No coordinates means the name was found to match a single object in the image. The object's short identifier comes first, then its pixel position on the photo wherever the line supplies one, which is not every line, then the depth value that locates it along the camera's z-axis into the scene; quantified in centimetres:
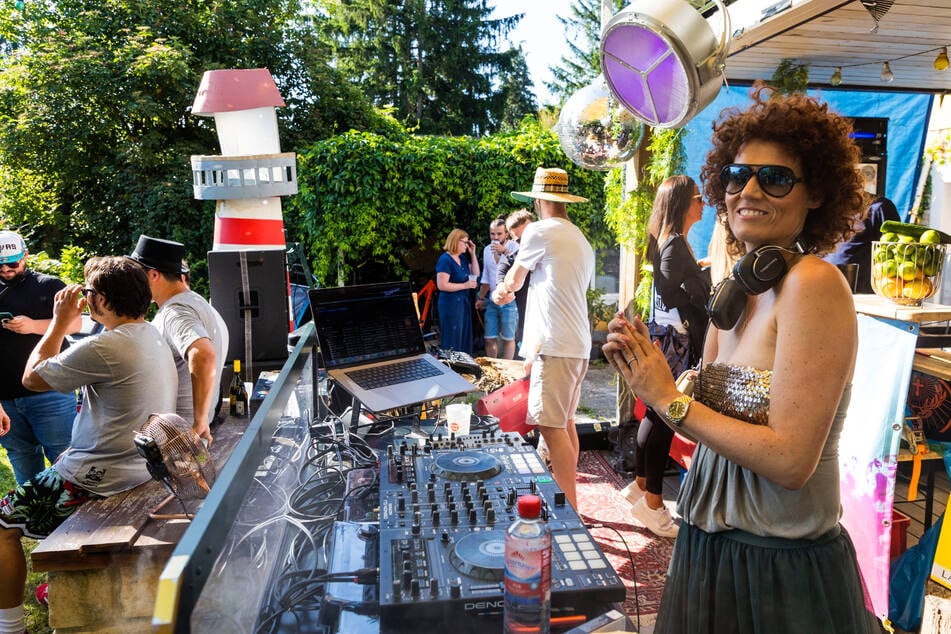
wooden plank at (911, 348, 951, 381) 251
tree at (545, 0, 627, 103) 3078
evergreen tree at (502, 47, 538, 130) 2622
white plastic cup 236
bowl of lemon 242
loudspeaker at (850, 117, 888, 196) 494
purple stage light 196
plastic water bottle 113
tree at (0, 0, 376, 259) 1152
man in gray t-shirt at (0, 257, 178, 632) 279
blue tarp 476
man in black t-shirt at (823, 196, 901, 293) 416
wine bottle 413
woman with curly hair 121
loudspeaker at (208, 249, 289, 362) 404
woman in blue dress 694
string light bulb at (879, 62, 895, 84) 414
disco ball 333
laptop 245
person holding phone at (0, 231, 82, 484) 394
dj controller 120
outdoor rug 307
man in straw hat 351
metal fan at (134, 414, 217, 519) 192
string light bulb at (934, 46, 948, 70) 372
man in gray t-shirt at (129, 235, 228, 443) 317
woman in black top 347
